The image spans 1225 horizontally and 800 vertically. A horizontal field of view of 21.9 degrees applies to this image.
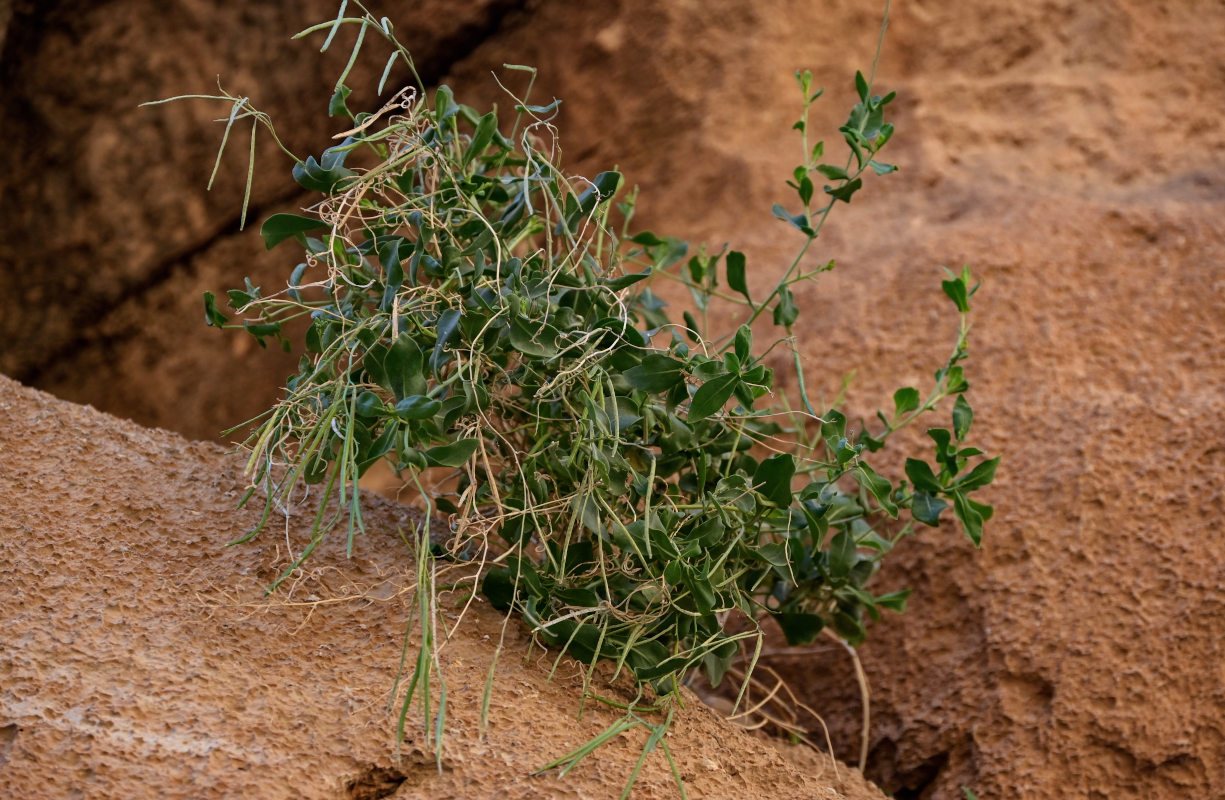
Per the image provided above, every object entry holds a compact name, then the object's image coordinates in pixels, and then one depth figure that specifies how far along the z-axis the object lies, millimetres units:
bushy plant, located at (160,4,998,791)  1798
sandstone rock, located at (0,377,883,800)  1710
